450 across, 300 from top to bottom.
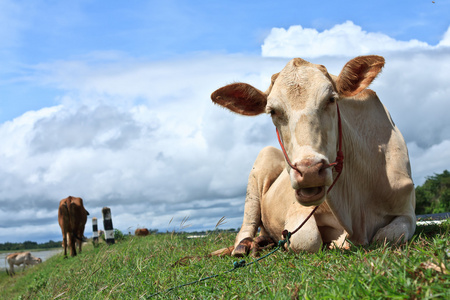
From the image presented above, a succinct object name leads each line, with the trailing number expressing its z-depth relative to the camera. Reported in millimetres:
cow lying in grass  4531
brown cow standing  19562
